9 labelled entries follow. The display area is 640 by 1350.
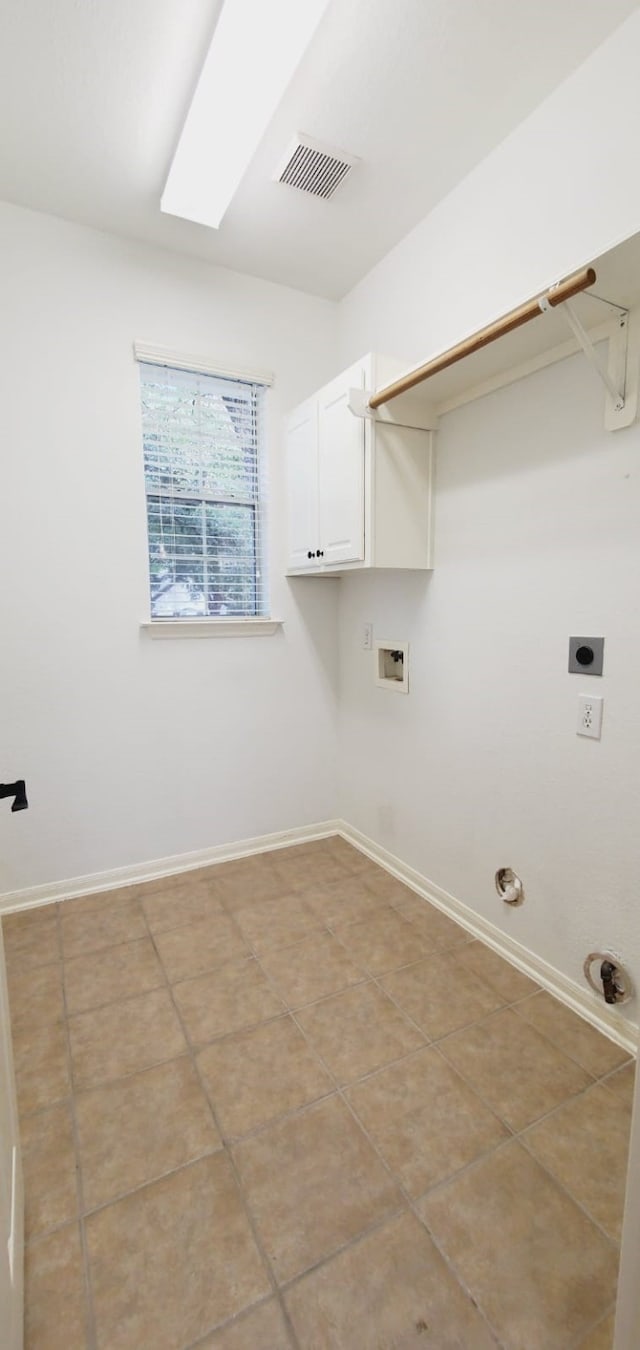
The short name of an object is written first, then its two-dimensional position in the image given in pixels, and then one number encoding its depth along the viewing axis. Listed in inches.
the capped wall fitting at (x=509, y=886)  73.9
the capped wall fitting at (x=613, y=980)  60.7
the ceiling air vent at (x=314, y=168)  70.6
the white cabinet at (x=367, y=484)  80.7
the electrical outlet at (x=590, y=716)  61.8
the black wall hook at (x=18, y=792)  46.4
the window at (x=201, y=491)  95.9
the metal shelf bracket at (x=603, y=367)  52.1
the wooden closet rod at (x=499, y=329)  47.2
